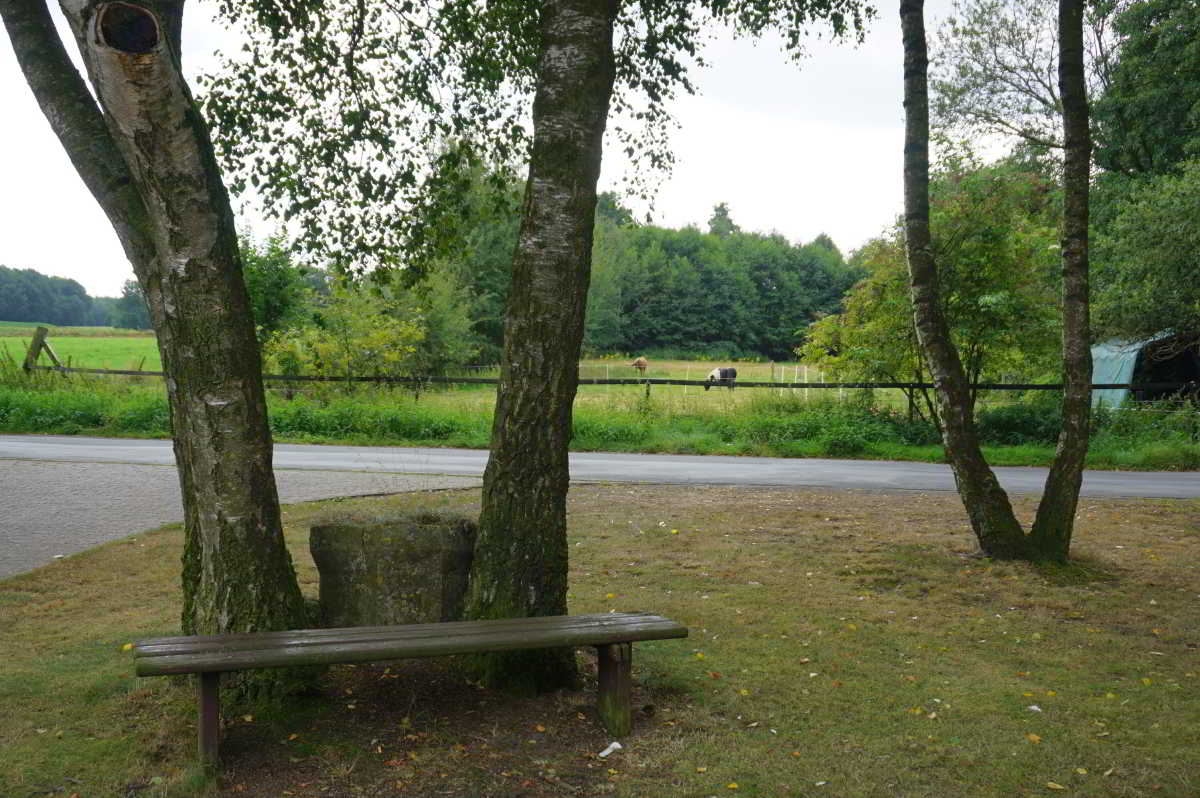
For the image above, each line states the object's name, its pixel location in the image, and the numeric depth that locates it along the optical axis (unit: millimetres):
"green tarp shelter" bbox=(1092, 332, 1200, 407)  18903
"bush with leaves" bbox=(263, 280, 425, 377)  22125
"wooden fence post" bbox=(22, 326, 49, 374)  22625
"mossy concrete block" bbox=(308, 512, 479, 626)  4738
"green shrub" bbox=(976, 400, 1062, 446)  17297
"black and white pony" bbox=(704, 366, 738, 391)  38094
